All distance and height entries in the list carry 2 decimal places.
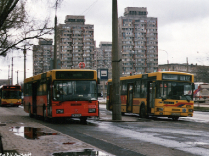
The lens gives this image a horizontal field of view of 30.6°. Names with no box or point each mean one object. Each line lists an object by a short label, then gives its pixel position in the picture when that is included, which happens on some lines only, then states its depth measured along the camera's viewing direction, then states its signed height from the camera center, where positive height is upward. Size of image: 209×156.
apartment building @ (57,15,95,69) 153.00 +18.94
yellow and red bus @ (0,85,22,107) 51.09 -0.35
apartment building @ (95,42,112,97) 167.00 +16.69
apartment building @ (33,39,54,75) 160.12 +17.67
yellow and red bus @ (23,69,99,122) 18.69 -0.08
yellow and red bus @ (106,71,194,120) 21.42 -0.10
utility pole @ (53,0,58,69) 32.97 +4.16
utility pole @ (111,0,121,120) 20.50 +0.88
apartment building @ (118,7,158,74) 151.25 +20.61
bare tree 27.31 +4.76
